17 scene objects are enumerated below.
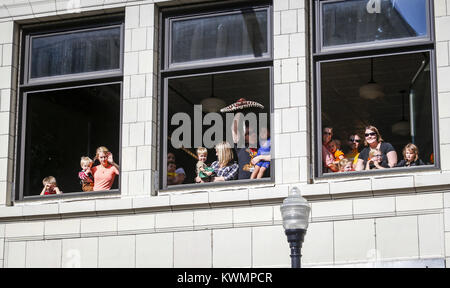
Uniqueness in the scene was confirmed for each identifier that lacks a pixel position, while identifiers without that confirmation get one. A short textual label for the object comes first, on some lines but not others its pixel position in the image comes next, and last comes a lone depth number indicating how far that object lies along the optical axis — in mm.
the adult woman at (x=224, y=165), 14112
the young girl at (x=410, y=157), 13125
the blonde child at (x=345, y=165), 13531
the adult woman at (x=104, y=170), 14594
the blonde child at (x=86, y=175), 14711
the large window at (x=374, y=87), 13234
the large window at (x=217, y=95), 14141
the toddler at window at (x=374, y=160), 13375
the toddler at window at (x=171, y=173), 14312
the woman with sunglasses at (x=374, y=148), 13312
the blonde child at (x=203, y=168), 14211
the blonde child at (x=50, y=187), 14922
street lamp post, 11281
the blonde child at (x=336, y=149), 13625
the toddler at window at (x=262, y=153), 13930
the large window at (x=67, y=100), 14867
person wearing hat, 14023
